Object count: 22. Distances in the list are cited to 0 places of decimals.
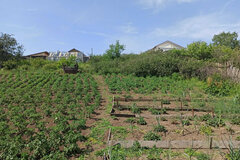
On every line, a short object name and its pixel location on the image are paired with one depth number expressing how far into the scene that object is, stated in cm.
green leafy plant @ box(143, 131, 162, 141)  395
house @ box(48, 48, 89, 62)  3060
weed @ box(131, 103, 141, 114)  629
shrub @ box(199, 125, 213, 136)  439
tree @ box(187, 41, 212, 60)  1911
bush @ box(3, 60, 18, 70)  1959
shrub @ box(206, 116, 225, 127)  493
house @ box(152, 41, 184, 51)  3372
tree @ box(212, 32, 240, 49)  4200
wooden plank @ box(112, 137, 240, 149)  362
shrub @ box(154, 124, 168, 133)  450
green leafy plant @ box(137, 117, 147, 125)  509
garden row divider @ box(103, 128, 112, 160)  346
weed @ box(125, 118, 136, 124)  520
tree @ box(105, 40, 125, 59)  2342
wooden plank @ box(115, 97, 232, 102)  782
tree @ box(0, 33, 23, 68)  2268
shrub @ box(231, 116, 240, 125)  512
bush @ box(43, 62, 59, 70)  1931
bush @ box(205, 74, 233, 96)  949
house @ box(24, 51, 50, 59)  3885
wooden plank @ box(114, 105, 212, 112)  651
